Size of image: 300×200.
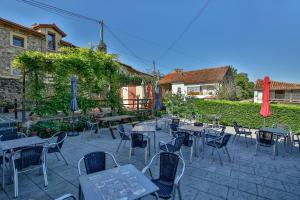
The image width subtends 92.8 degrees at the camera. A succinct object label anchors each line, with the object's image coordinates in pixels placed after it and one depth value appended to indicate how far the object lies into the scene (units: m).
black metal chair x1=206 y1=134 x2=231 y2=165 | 3.97
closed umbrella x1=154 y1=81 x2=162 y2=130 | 7.71
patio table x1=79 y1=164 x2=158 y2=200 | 1.49
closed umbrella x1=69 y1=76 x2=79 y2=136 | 6.07
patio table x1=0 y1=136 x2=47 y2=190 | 2.84
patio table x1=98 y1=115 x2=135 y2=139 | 5.95
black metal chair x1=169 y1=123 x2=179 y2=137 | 5.01
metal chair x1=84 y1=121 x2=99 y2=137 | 6.86
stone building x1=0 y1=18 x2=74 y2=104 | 10.21
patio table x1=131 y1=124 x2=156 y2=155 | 4.27
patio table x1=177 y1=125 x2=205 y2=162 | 4.35
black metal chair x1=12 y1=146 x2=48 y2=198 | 2.57
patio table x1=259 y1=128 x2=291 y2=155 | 4.50
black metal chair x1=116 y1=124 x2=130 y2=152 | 4.33
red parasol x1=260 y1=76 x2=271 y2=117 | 5.35
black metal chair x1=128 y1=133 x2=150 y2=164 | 3.96
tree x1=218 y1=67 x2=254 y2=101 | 14.29
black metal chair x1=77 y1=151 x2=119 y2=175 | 2.27
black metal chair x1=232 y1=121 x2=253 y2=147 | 5.49
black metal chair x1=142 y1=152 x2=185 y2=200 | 2.18
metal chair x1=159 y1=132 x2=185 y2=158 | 3.56
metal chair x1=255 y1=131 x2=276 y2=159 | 4.47
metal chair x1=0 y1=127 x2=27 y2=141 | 3.49
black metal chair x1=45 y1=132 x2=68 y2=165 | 3.55
